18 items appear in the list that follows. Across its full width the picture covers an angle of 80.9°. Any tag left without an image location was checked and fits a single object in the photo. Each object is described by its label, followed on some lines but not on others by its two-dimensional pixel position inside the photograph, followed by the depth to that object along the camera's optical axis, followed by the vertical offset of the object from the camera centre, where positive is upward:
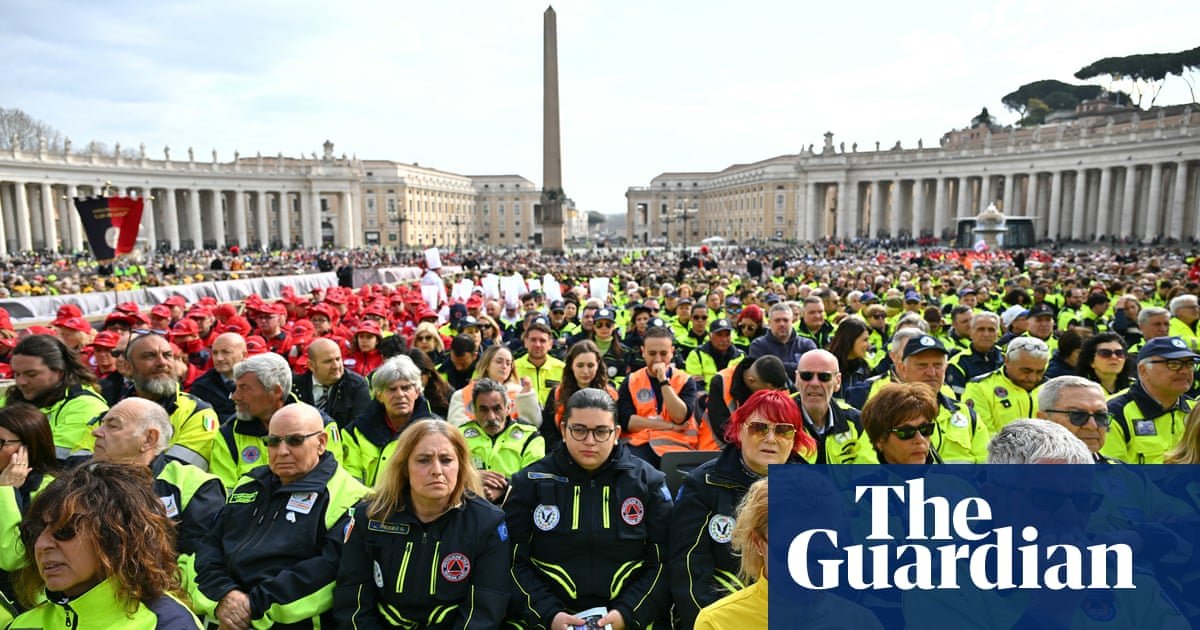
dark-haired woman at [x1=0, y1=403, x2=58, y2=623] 3.03 -1.07
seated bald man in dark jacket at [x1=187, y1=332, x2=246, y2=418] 6.07 -1.21
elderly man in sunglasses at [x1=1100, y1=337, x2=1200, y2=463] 4.38 -1.06
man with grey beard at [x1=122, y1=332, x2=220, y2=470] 4.54 -1.10
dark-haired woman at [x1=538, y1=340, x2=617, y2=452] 5.66 -1.10
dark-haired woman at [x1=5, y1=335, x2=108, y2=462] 4.58 -0.99
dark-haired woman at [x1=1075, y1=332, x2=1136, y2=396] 5.72 -1.00
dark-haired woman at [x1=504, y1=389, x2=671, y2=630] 3.43 -1.42
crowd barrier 15.79 -1.44
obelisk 36.91 +5.97
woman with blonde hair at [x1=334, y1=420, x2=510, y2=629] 3.16 -1.40
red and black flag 14.18 +0.37
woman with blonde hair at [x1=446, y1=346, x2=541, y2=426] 5.33 -1.23
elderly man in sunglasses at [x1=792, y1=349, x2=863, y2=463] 4.24 -1.05
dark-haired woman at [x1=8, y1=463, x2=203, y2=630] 2.43 -1.10
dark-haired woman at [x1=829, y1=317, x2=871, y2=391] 6.29 -0.96
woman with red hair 3.14 -1.17
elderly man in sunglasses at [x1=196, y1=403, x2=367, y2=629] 3.25 -1.42
